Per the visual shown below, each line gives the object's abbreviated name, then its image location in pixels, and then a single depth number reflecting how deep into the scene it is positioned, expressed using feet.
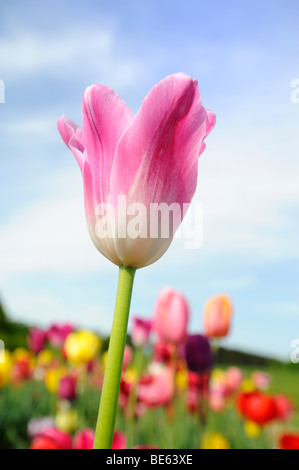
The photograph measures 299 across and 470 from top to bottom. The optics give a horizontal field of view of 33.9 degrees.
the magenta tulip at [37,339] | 8.54
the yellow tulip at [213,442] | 4.16
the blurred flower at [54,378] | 7.75
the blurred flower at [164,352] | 5.27
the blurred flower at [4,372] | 7.11
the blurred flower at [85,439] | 2.01
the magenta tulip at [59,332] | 8.21
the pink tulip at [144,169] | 1.05
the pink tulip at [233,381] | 7.29
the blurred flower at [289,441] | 3.65
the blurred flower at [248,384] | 9.83
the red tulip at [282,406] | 5.72
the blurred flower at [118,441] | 1.82
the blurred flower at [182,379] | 6.87
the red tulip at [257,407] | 5.46
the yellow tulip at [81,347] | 7.21
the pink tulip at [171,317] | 4.05
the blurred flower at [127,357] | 5.87
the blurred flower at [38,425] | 5.75
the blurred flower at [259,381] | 9.50
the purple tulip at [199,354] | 3.87
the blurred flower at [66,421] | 6.11
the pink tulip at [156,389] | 5.01
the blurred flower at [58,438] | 2.43
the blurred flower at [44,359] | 9.97
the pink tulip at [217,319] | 4.38
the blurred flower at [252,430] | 6.53
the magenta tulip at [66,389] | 6.21
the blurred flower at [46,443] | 2.40
